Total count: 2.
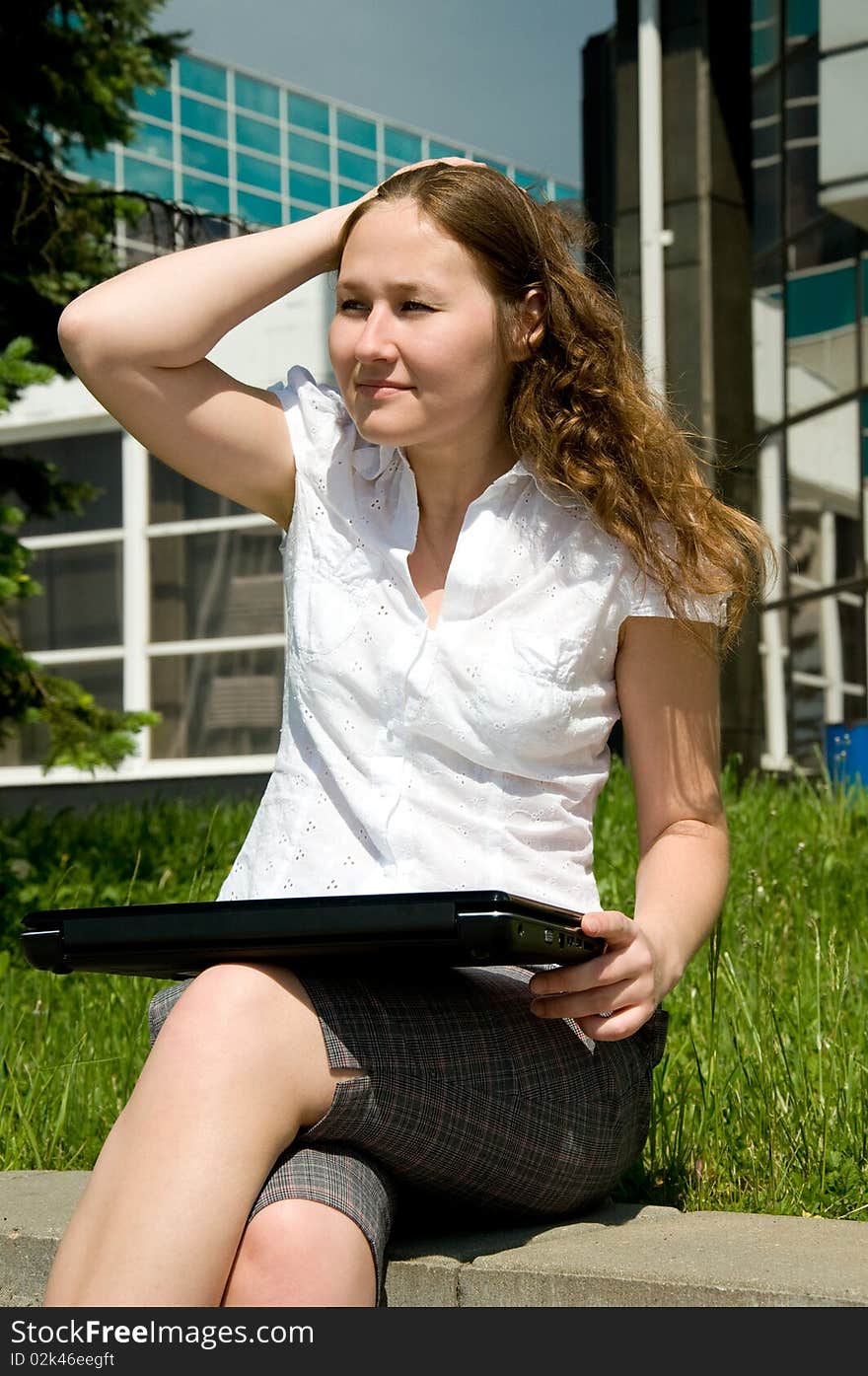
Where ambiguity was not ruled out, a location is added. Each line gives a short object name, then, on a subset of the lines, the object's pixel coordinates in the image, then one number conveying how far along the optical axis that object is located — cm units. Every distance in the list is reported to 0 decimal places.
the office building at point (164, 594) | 1140
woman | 247
